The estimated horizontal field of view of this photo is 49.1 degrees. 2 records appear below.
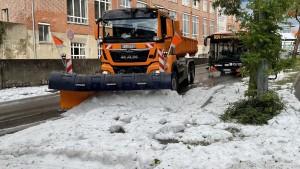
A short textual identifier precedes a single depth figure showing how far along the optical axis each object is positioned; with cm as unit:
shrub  670
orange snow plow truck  1034
